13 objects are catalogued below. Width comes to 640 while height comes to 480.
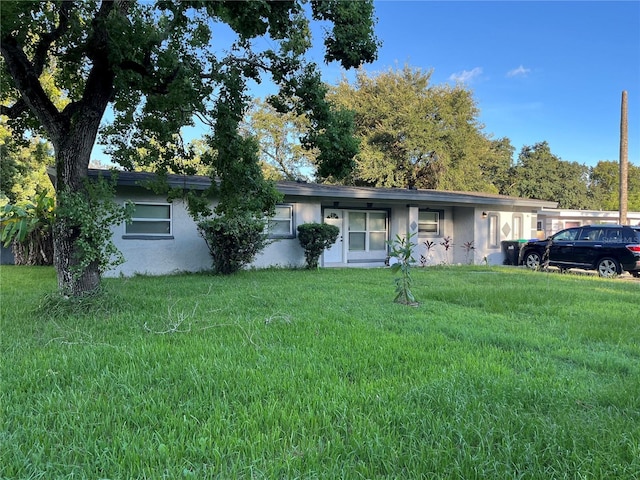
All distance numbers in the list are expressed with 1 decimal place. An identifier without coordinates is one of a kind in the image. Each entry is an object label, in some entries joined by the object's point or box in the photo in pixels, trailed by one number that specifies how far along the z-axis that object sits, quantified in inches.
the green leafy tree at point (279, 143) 1189.1
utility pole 703.1
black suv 477.1
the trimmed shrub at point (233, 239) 407.5
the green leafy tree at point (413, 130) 1058.1
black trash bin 674.2
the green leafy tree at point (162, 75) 221.1
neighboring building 961.5
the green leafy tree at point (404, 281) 270.8
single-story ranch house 435.8
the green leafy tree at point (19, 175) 714.0
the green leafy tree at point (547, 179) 1528.1
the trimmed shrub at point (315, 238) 499.2
